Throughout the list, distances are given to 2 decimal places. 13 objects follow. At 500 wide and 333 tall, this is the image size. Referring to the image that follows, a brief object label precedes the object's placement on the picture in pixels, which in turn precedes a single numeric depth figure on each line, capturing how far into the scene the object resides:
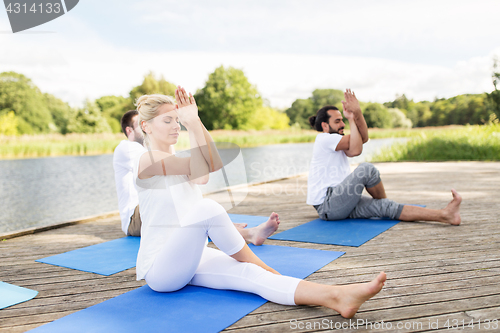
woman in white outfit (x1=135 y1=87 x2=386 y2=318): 1.49
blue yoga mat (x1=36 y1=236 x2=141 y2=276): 2.16
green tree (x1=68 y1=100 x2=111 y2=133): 27.28
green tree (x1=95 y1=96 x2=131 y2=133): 30.94
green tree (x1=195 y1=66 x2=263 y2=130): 34.78
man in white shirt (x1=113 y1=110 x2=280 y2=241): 2.82
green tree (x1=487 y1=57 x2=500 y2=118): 11.38
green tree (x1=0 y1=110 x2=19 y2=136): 25.17
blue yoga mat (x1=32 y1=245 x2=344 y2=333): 1.37
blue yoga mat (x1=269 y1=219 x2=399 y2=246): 2.55
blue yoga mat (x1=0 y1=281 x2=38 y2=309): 1.69
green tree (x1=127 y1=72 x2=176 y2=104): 34.25
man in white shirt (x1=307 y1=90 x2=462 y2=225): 2.88
